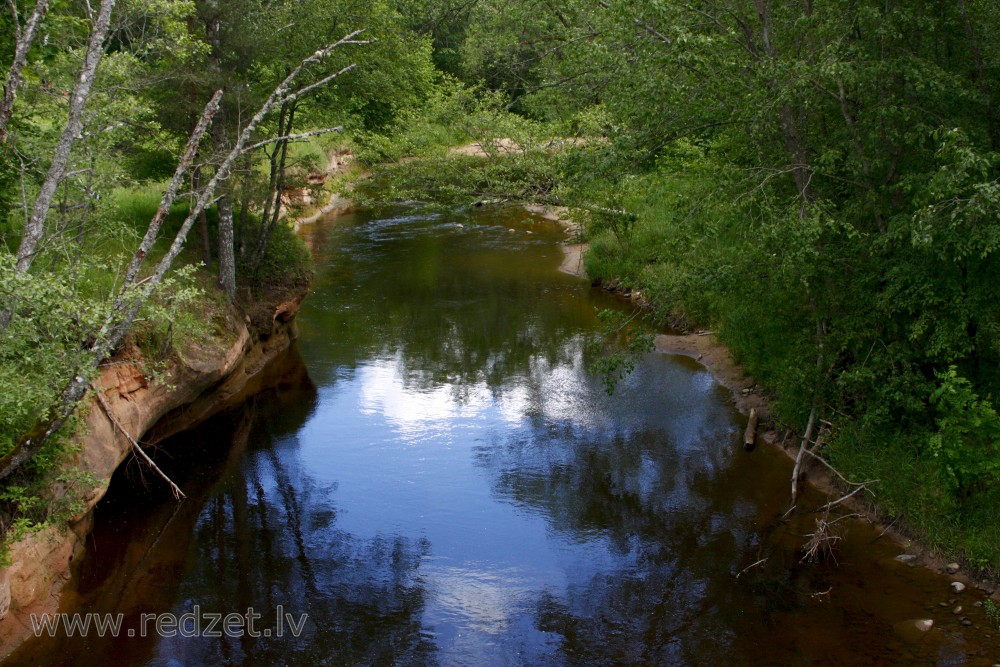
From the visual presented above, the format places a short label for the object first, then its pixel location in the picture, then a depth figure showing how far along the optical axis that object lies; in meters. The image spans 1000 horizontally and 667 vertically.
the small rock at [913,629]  8.30
